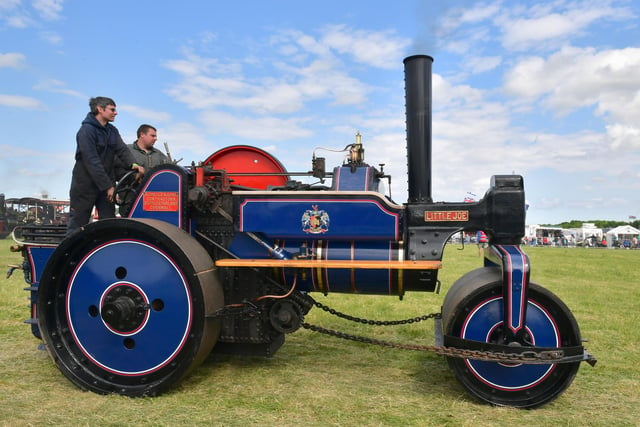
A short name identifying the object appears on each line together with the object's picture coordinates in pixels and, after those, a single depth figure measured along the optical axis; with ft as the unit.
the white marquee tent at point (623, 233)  174.09
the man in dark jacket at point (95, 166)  13.85
